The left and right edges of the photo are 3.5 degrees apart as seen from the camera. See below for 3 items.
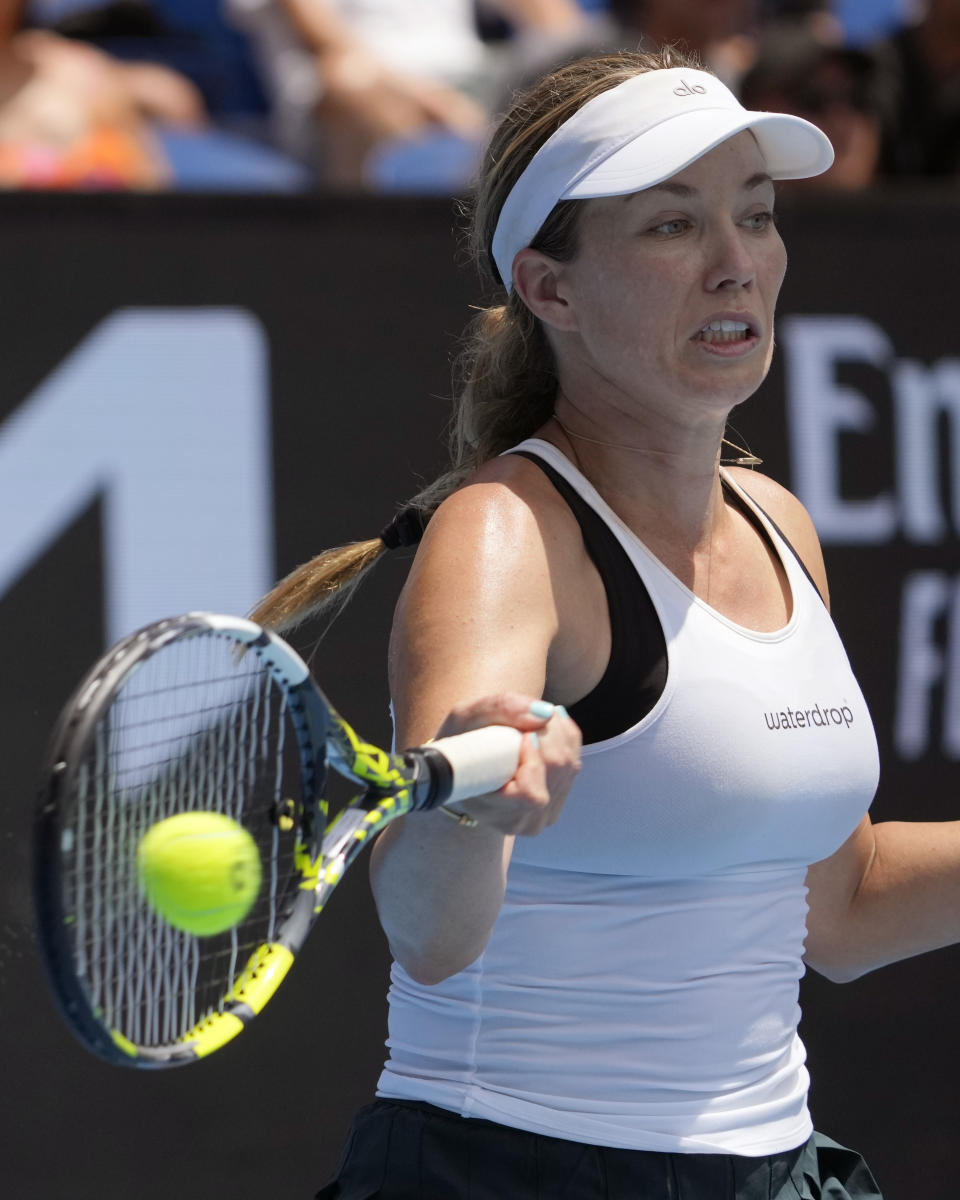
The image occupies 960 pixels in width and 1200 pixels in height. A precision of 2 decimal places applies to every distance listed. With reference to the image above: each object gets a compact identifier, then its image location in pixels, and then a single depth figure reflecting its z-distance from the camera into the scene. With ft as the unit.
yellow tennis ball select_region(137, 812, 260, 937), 27.44
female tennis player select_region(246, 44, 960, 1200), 27.85
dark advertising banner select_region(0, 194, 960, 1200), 30.99
